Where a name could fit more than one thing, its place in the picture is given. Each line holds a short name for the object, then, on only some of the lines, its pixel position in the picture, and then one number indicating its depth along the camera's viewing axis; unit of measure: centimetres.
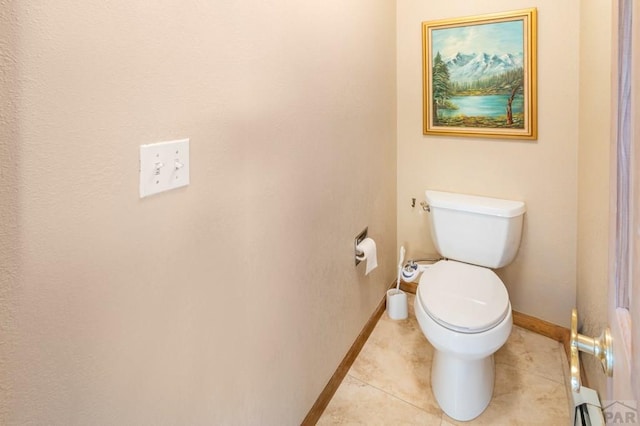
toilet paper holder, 185
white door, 42
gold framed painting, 198
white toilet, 150
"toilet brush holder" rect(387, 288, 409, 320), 227
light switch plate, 81
